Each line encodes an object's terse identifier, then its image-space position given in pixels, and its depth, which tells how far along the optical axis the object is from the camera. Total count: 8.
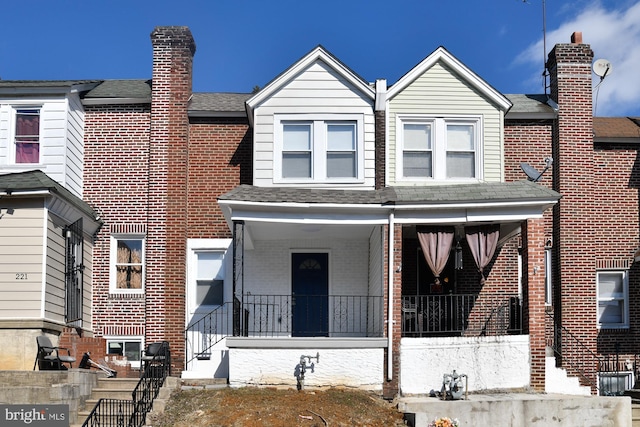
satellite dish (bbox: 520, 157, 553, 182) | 22.02
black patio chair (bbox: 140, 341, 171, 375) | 19.44
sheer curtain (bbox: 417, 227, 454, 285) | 20.44
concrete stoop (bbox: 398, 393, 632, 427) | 17.66
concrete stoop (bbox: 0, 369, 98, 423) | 16.75
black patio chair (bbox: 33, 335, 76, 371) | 18.64
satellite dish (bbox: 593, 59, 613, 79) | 24.56
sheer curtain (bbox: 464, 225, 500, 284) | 20.62
